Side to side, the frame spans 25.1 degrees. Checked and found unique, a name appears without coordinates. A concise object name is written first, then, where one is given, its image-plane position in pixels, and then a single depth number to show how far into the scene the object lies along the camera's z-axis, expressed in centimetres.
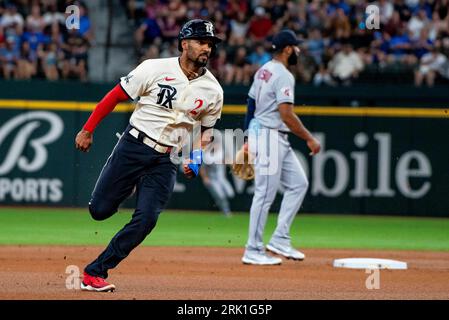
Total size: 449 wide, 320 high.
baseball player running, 810
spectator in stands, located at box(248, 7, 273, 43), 2023
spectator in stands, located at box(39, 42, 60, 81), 1922
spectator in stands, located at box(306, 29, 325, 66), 1927
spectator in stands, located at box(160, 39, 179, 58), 1923
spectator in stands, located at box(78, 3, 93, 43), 1956
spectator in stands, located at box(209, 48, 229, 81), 1938
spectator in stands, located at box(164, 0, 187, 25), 2011
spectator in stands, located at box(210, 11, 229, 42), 2018
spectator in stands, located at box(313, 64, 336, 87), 1911
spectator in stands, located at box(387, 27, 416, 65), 1923
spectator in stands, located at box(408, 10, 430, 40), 1988
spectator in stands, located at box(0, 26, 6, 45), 1963
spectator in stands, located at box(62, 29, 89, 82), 1914
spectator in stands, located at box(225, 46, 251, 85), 1933
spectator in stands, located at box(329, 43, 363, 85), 1909
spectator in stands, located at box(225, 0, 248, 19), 2066
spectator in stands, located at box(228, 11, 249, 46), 1999
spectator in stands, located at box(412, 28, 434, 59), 1923
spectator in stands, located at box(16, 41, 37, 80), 1916
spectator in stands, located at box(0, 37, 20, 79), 1919
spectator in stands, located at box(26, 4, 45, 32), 1978
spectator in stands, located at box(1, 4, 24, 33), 1977
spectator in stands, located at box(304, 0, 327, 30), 1995
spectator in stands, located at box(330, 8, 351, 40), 1962
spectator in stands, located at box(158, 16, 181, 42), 1975
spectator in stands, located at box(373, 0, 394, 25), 1983
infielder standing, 1088
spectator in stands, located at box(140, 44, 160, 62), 1914
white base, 1064
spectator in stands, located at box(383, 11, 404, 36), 1973
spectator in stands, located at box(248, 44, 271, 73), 1936
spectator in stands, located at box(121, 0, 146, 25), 2033
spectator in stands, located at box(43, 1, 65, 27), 1991
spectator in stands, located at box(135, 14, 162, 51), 1988
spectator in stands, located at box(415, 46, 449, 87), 1908
